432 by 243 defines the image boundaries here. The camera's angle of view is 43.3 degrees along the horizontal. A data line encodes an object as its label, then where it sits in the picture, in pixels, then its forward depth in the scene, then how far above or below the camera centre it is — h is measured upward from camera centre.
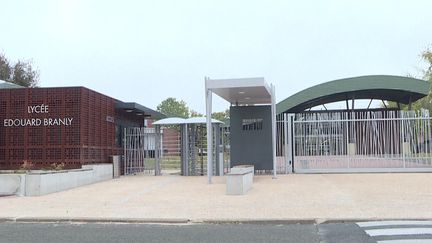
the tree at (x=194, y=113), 92.19 +7.12
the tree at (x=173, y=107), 88.50 +8.02
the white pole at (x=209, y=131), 19.57 +0.86
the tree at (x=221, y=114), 81.88 +6.17
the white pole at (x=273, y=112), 21.78 +1.68
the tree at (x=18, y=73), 44.25 +7.08
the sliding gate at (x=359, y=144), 24.16 +0.41
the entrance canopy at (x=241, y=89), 19.45 +2.43
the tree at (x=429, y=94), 31.11 +4.11
